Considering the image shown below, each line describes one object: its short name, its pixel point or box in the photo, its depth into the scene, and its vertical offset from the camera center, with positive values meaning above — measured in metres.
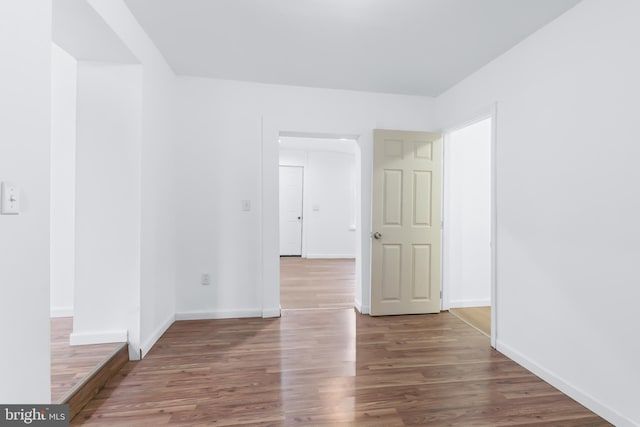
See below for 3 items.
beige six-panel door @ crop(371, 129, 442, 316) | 3.31 -0.10
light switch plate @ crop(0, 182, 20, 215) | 1.09 +0.04
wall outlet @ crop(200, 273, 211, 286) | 3.12 -0.72
